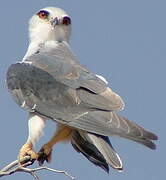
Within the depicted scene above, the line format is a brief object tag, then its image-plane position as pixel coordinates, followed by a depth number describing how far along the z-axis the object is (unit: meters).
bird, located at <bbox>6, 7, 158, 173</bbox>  14.46
